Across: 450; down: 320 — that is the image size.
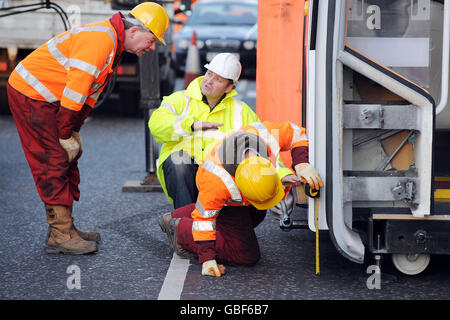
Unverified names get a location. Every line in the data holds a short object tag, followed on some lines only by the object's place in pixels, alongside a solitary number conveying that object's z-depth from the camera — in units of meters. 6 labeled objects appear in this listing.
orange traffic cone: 23.31
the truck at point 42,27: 19.34
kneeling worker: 7.94
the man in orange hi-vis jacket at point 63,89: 8.91
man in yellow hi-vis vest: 9.69
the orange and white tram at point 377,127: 7.49
